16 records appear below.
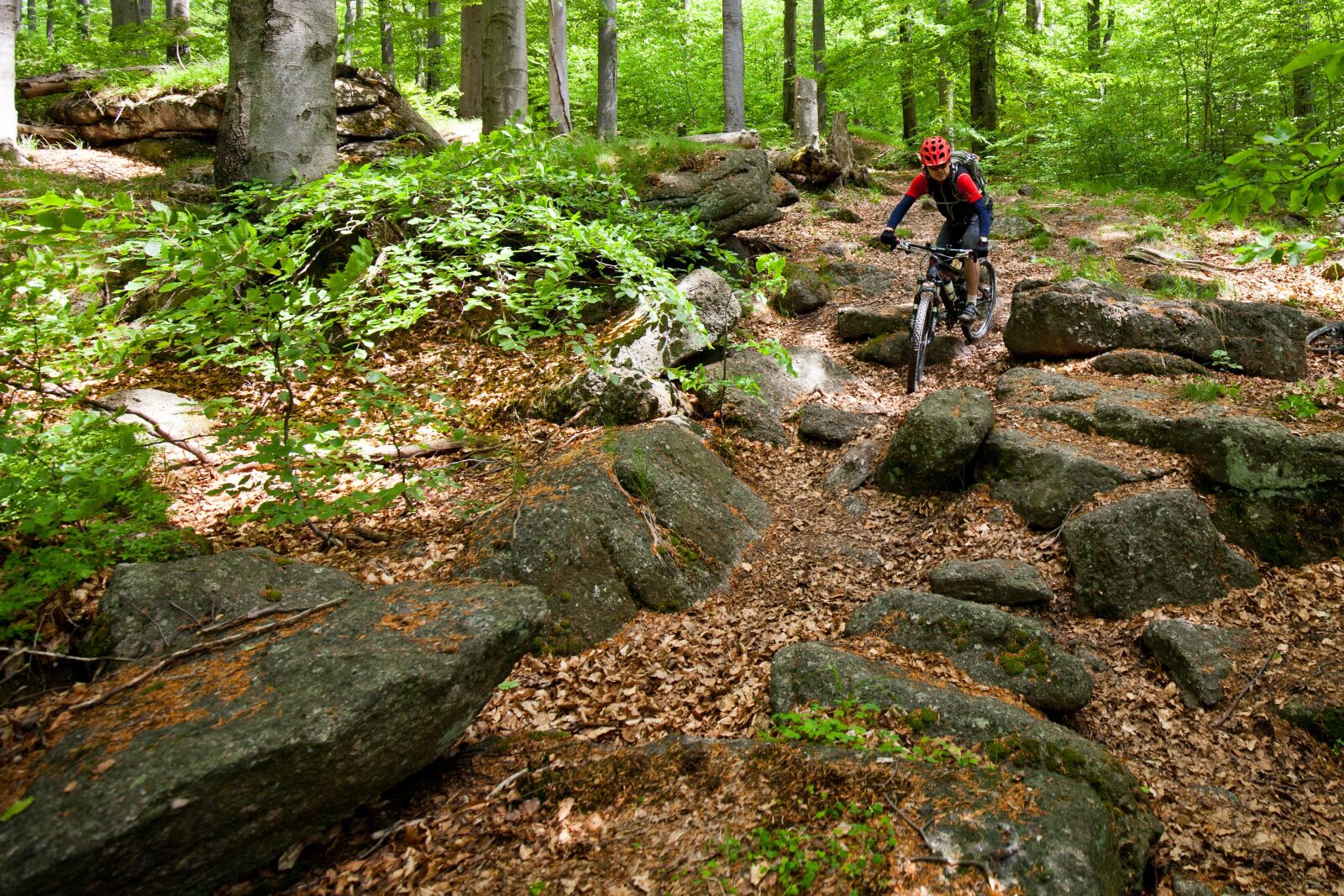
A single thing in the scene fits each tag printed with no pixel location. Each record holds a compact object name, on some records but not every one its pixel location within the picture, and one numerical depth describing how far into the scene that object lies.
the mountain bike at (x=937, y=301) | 7.48
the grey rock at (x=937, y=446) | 5.96
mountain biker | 7.40
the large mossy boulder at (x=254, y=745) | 2.01
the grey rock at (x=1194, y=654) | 3.94
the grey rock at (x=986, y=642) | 3.88
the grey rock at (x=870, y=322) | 8.62
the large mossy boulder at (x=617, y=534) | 4.39
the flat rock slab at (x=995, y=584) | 4.65
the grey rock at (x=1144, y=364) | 6.82
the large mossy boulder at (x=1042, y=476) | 5.34
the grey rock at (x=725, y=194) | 9.02
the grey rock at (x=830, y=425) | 6.99
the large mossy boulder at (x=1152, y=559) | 4.60
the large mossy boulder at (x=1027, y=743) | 2.43
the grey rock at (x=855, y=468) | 6.39
